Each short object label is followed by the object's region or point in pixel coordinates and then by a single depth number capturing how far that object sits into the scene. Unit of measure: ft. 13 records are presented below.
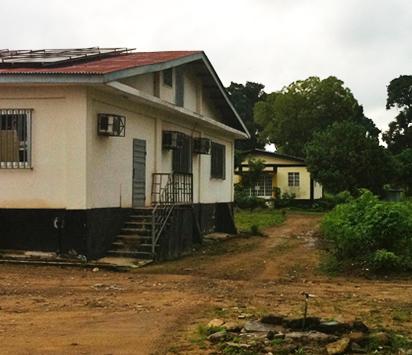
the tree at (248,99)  218.65
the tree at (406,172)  156.38
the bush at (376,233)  40.68
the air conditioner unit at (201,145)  64.75
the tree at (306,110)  185.26
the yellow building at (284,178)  142.00
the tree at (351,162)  122.31
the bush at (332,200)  111.14
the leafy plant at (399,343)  21.37
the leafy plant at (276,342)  21.18
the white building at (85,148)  42.68
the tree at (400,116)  196.39
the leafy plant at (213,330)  22.98
